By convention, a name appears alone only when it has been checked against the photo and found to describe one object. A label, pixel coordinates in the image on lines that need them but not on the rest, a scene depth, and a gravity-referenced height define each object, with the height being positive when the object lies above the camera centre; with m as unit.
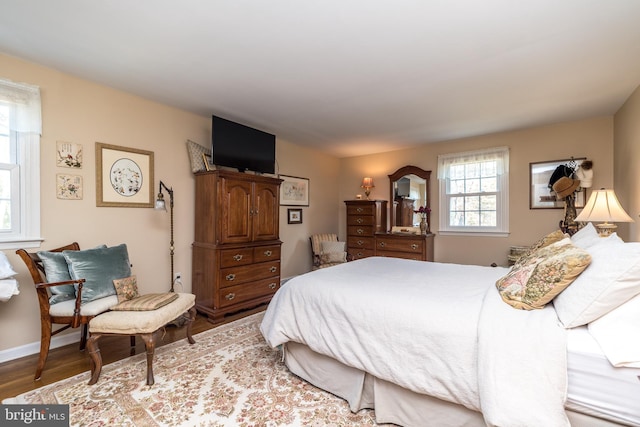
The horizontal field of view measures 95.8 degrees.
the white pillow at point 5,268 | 2.05 -0.41
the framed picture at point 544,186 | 3.74 +0.34
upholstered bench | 1.98 -0.81
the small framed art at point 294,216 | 4.86 -0.08
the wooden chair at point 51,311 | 2.07 -0.73
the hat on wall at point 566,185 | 3.48 +0.32
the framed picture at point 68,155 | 2.56 +0.51
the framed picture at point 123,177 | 2.82 +0.36
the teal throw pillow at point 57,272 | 2.20 -0.47
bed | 1.14 -0.65
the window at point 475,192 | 4.19 +0.31
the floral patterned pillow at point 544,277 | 1.37 -0.33
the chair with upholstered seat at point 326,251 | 4.70 -0.67
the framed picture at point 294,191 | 4.77 +0.35
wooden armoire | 3.25 -0.39
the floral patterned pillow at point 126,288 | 2.33 -0.64
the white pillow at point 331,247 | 4.86 -0.60
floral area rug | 1.67 -1.19
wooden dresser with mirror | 4.62 -0.15
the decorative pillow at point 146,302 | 2.13 -0.70
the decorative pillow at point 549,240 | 2.21 -0.22
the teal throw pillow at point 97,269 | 2.25 -0.47
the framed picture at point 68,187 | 2.57 +0.22
